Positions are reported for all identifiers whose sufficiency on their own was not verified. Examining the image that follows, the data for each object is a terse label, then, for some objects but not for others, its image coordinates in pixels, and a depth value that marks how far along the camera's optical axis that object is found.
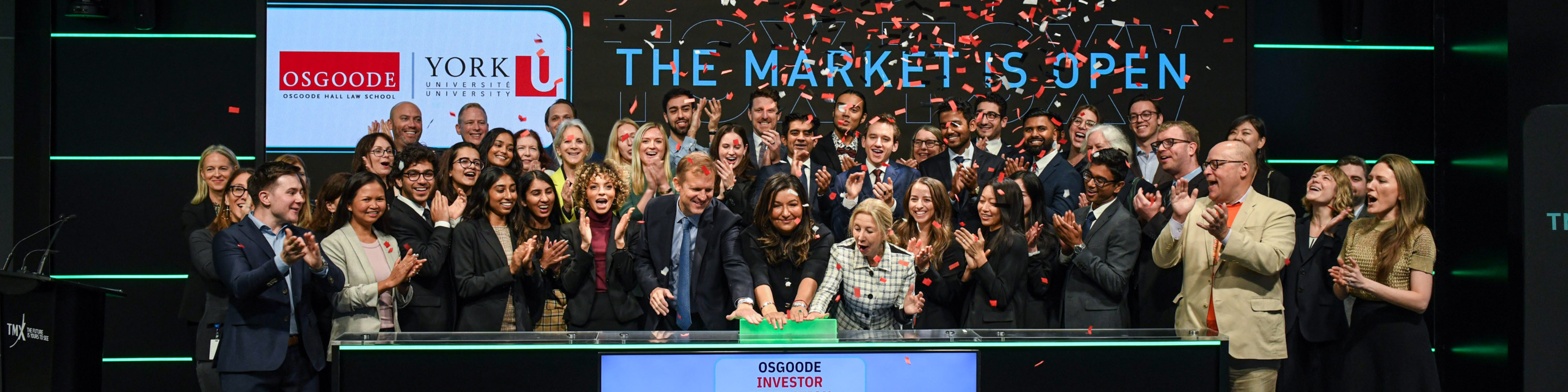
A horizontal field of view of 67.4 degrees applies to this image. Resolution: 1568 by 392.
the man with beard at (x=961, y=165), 6.25
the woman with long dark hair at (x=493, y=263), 5.35
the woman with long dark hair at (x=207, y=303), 4.92
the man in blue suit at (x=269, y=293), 4.59
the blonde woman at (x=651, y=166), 6.23
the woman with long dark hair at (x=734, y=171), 6.05
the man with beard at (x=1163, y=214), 5.68
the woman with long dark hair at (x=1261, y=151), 6.52
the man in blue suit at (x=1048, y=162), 6.32
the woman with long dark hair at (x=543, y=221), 5.53
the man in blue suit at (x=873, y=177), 6.08
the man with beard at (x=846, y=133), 6.83
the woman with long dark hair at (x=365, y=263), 5.12
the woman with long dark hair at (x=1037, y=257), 5.58
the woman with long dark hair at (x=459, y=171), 6.11
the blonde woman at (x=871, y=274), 5.22
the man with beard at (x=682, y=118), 6.91
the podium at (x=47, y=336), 4.62
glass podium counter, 3.90
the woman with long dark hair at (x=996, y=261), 5.35
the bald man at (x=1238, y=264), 5.10
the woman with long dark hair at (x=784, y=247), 5.30
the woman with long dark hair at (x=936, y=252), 5.49
